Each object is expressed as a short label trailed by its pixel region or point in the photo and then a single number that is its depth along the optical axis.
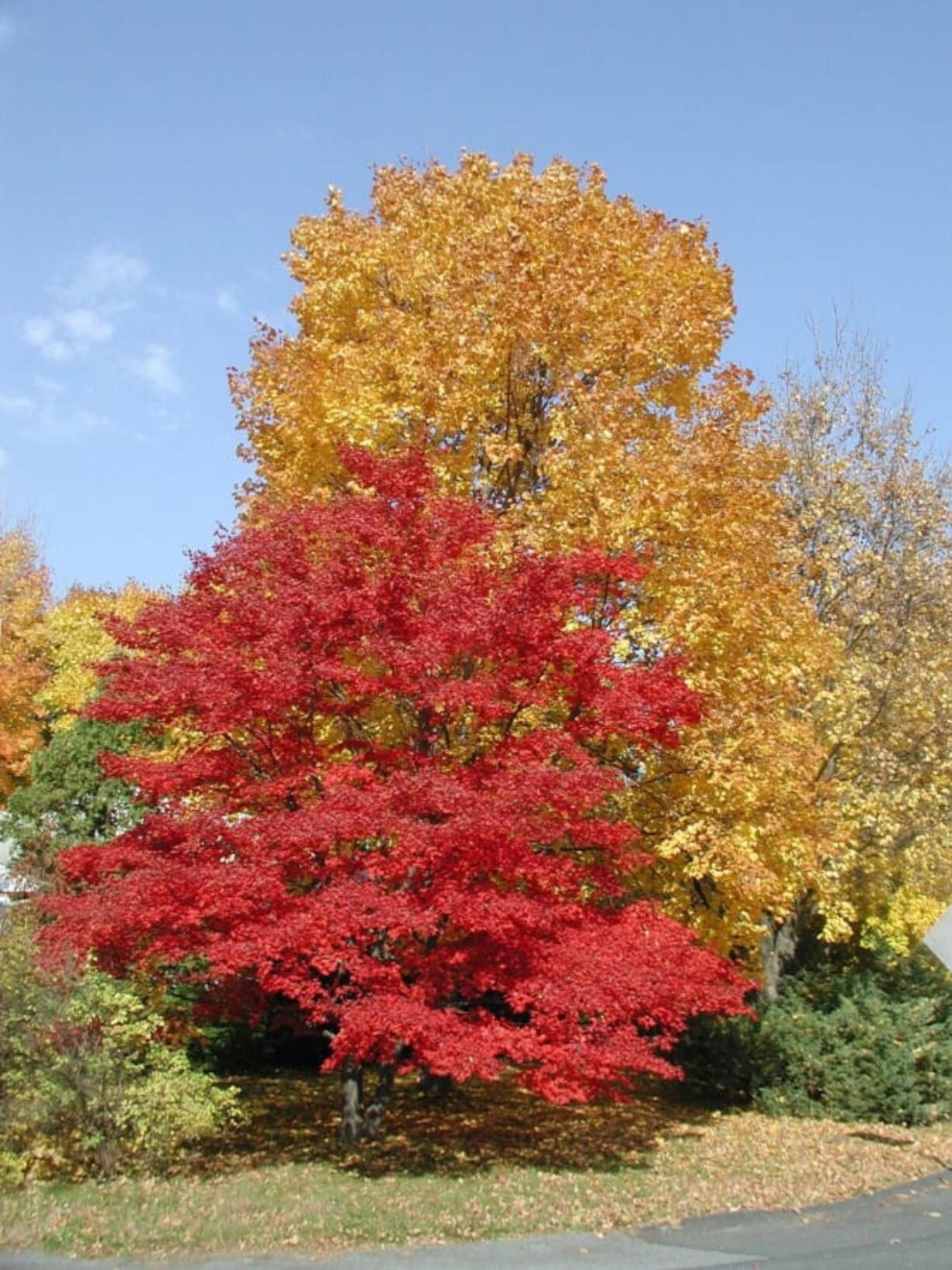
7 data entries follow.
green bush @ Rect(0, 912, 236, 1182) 10.52
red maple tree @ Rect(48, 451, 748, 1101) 10.16
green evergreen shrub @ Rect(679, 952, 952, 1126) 15.34
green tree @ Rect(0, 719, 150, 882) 20.34
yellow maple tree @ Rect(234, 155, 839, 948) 13.30
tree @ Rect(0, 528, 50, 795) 33.06
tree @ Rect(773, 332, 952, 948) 17.27
